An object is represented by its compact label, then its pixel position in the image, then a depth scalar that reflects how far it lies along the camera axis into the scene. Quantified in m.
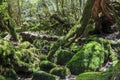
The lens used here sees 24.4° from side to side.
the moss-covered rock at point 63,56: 9.46
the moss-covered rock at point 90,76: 3.16
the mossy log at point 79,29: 8.37
